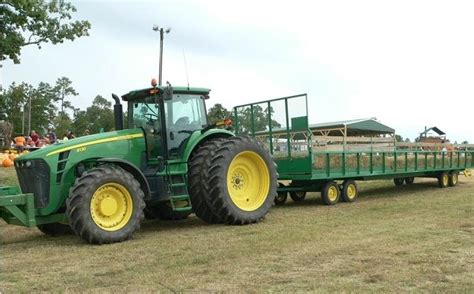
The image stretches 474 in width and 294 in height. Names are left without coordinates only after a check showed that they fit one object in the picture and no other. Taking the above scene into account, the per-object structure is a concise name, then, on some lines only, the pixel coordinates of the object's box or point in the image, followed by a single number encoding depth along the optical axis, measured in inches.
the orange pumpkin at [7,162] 706.8
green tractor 276.8
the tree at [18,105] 2431.1
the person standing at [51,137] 948.0
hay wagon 456.1
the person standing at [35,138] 939.8
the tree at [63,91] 3508.9
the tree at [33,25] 641.6
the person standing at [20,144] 848.4
